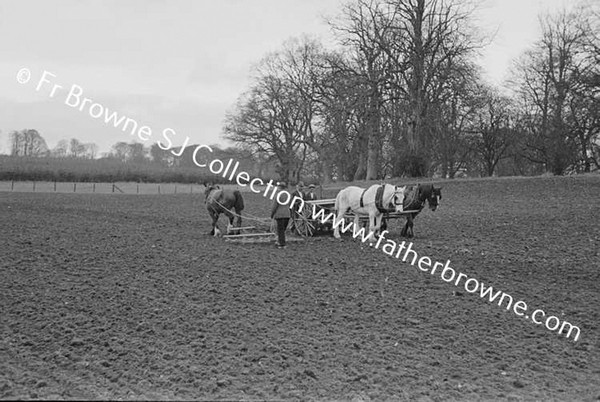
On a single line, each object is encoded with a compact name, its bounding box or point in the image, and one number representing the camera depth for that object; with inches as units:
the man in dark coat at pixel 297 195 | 624.1
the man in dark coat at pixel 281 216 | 567.8
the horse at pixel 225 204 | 661.9
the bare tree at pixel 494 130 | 1903.3
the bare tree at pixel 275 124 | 2009.1
